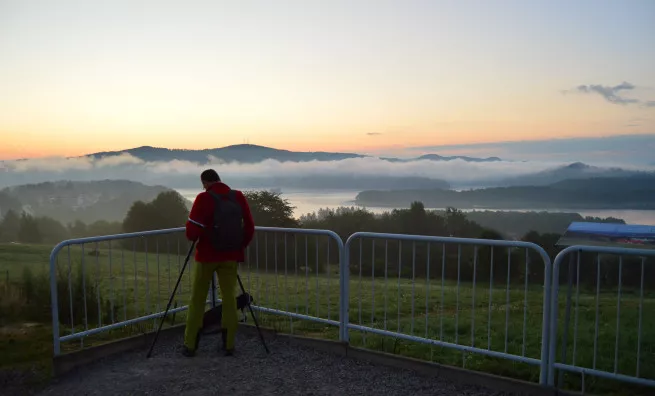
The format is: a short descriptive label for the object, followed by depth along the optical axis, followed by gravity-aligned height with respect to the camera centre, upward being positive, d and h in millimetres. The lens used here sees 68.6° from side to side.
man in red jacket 5184 -821
